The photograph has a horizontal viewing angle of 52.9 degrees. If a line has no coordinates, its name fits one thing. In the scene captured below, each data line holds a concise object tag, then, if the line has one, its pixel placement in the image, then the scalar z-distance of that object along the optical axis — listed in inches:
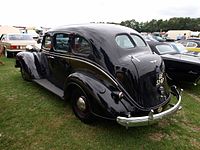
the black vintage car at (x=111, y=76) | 129.1
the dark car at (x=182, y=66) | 222.4
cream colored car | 443.4
